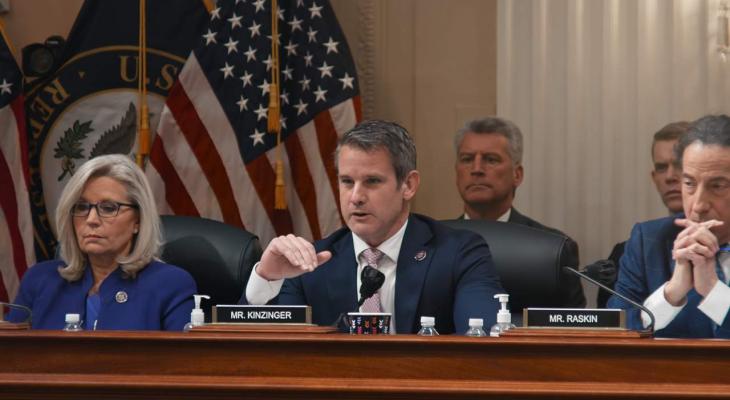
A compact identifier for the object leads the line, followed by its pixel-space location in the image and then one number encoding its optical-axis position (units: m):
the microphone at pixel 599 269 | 5.92
